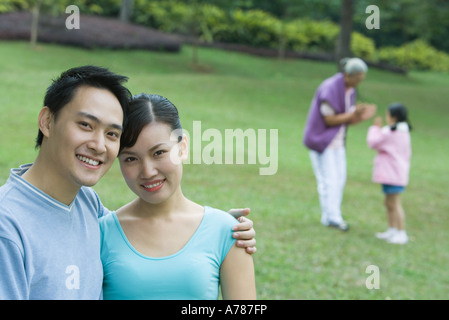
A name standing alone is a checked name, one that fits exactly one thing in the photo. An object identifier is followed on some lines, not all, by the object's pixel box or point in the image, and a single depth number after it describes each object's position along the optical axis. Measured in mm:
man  1723
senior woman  6598
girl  6828
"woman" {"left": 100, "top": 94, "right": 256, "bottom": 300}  1900
